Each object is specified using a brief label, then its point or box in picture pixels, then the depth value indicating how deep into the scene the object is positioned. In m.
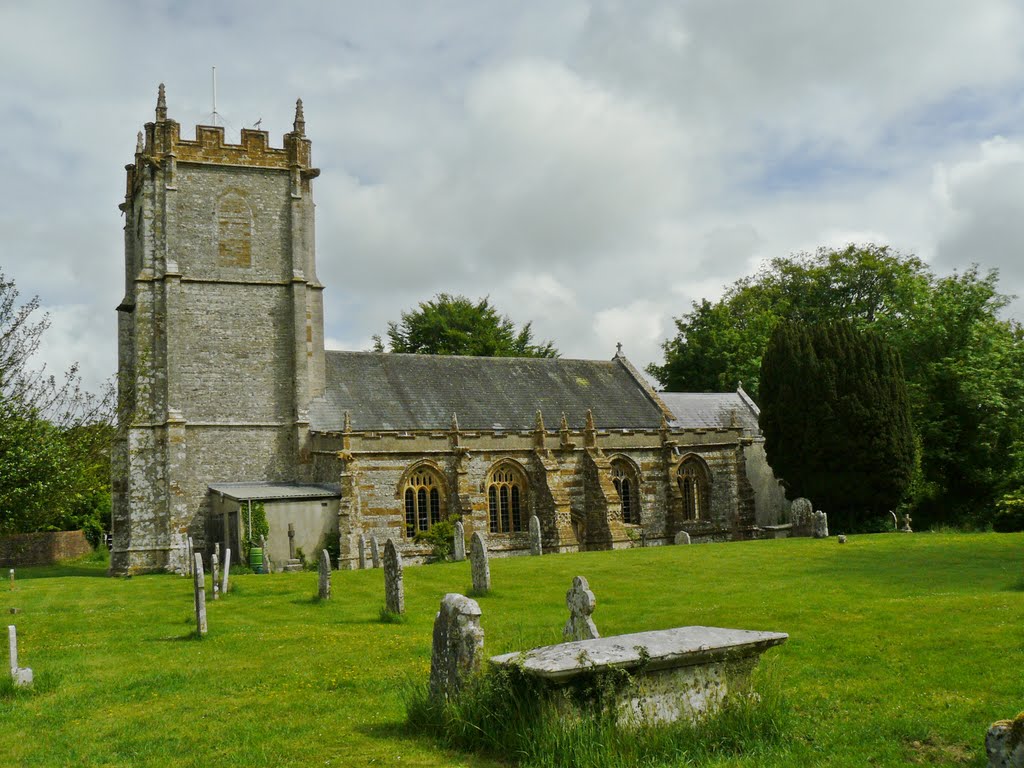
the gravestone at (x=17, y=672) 11.34
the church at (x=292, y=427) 31.73
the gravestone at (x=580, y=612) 10.69
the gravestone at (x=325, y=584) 19.84
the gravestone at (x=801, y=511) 33.28
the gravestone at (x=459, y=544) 30.31
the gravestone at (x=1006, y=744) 5.65
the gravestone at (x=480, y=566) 19.59
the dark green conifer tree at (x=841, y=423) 33.75
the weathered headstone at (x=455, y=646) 8.55
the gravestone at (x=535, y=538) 29.83
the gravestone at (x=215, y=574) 20.59
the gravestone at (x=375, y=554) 27.86
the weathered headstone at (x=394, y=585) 17.03
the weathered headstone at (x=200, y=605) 15.30
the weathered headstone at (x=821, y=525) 30.23
